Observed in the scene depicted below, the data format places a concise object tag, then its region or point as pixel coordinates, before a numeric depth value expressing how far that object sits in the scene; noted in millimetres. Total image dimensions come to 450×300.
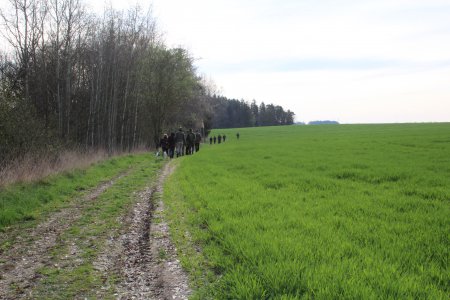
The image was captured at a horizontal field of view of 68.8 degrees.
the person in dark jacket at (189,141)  28166
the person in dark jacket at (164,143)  24922
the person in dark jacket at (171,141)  25406
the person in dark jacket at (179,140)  26039
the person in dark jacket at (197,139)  30397
